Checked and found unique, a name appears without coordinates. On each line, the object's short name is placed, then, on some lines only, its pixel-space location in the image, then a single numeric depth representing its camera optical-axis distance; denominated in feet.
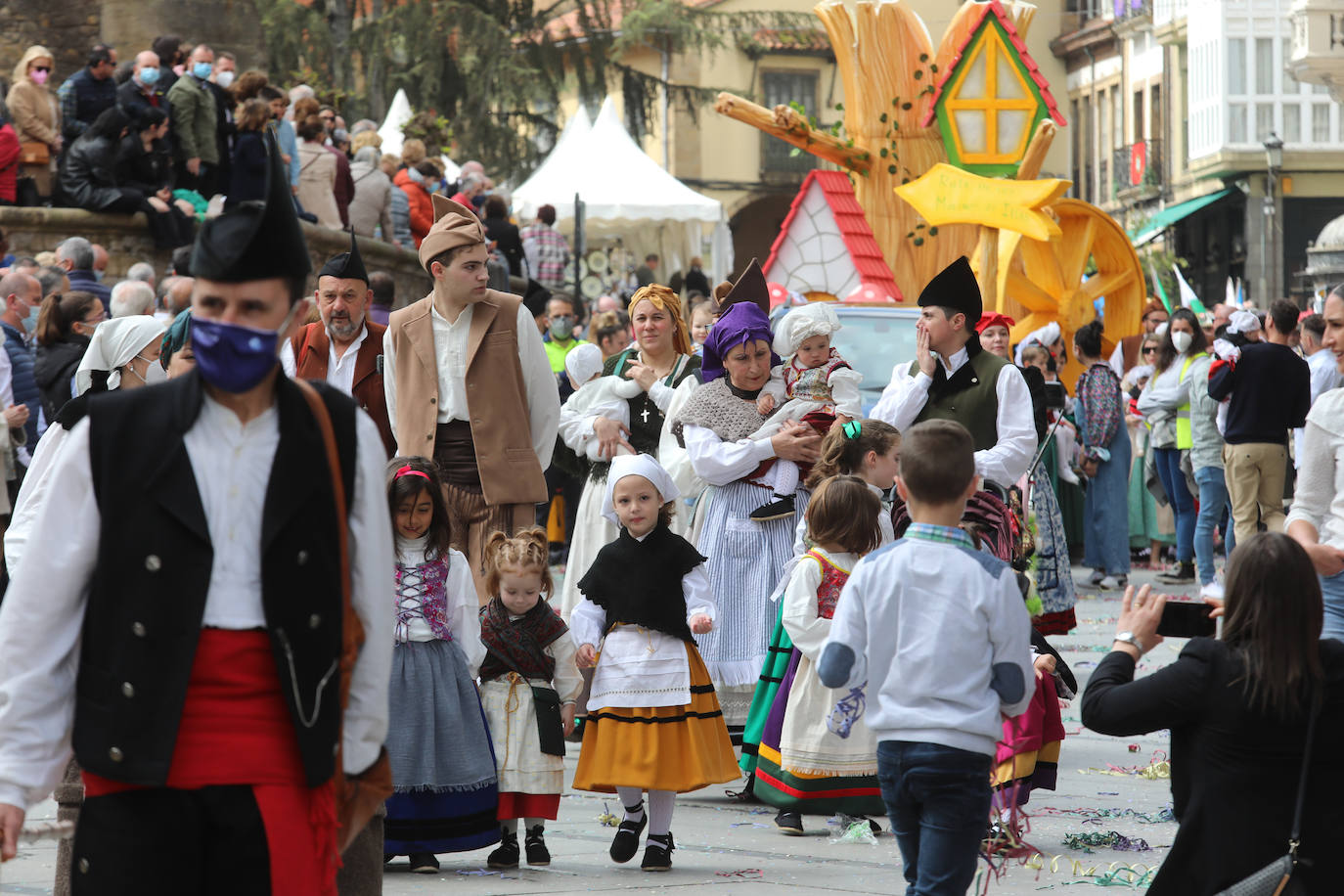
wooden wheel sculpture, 116.47
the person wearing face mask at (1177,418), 96.48
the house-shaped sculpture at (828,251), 124.47
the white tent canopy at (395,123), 178.81
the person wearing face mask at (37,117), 96.73
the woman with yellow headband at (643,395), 58.03
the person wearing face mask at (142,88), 96.84
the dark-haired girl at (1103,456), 98.12
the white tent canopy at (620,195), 171.53
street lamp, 226.99
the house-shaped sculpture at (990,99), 123.85
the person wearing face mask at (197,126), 99.91
